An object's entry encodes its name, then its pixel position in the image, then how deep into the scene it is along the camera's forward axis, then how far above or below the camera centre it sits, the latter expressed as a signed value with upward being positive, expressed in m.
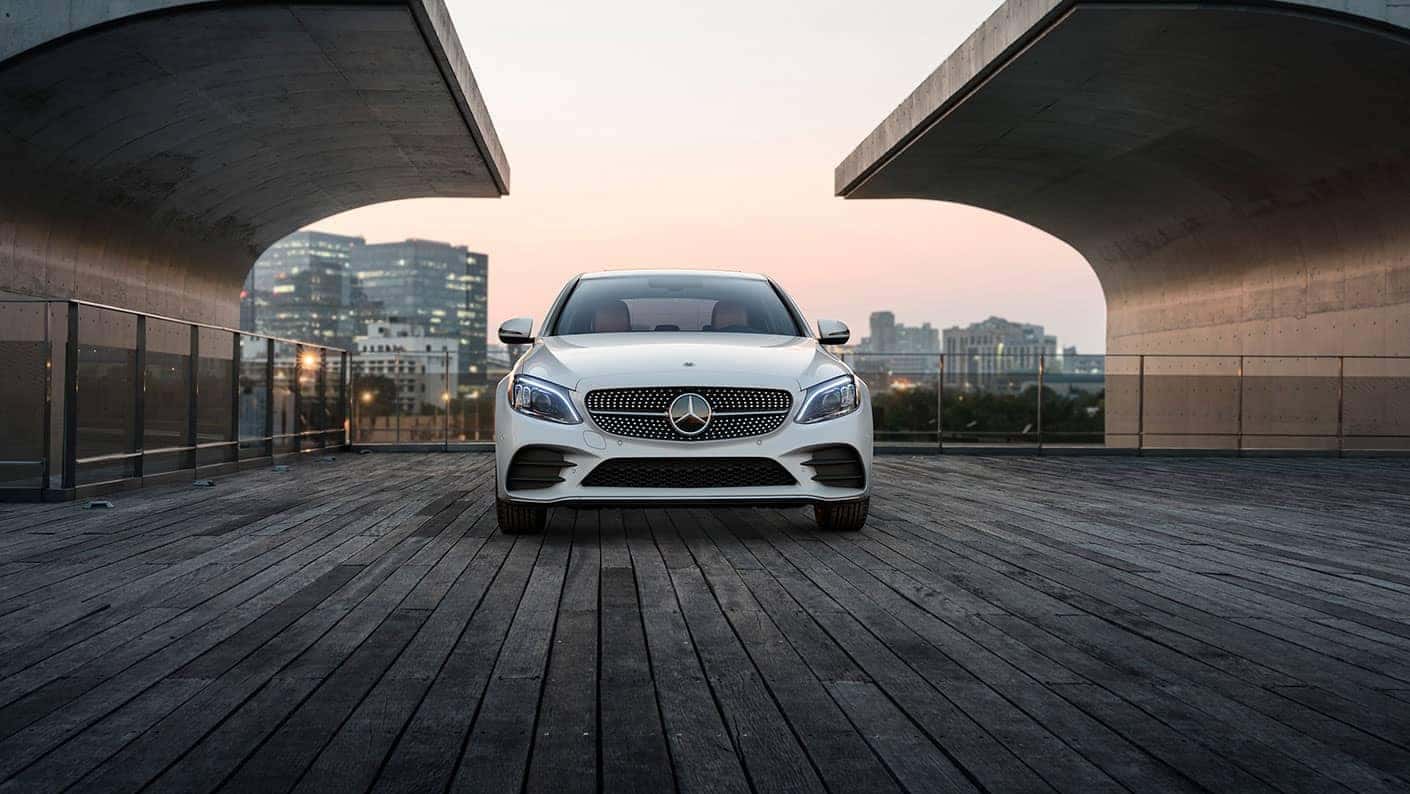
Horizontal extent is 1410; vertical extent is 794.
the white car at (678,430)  5.56 -0.23
